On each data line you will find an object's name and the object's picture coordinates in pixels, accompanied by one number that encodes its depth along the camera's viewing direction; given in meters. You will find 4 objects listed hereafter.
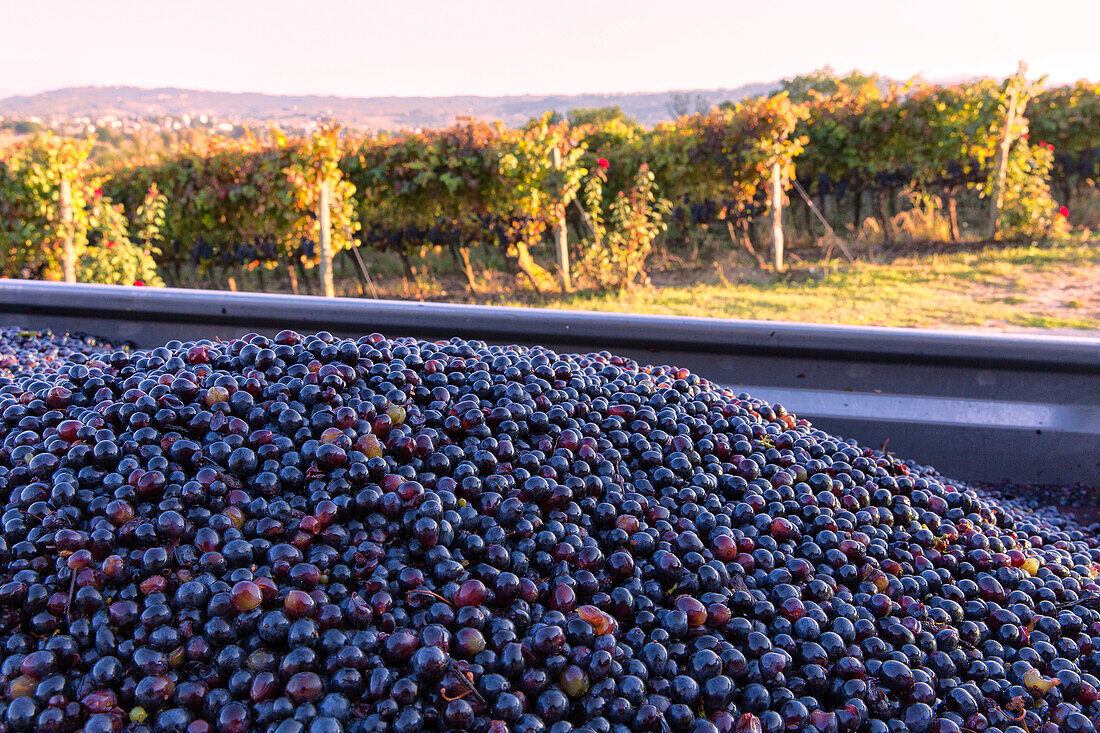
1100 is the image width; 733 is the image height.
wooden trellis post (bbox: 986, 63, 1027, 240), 8.42
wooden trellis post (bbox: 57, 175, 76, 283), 6.45
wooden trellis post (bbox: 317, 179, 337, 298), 6.90
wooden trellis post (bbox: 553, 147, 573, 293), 7.48
